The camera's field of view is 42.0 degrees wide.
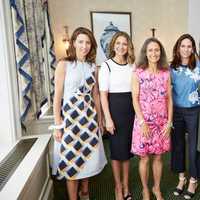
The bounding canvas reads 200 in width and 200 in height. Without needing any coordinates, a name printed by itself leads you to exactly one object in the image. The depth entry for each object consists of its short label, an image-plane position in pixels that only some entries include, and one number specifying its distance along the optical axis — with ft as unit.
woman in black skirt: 7.12
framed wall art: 16.37
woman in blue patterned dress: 6.62
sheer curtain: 7.27
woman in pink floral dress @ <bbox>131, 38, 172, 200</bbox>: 7.01
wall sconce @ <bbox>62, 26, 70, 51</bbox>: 15.64
